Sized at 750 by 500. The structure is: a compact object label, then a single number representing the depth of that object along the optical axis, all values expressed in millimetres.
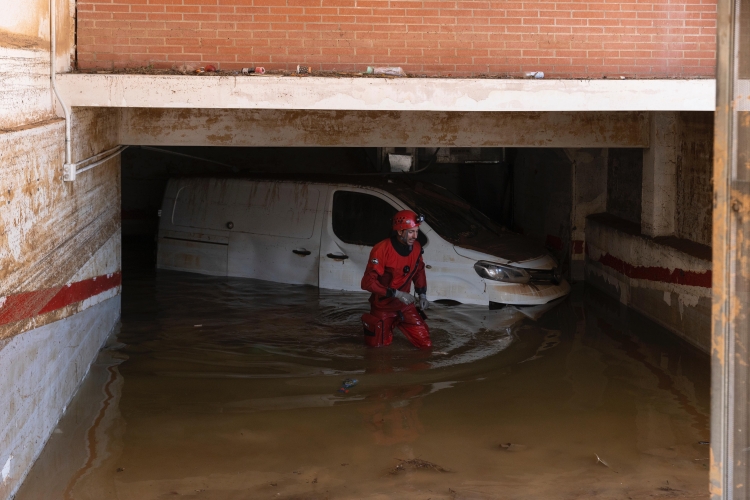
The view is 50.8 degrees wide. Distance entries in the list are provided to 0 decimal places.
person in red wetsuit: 7949
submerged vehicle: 9914
